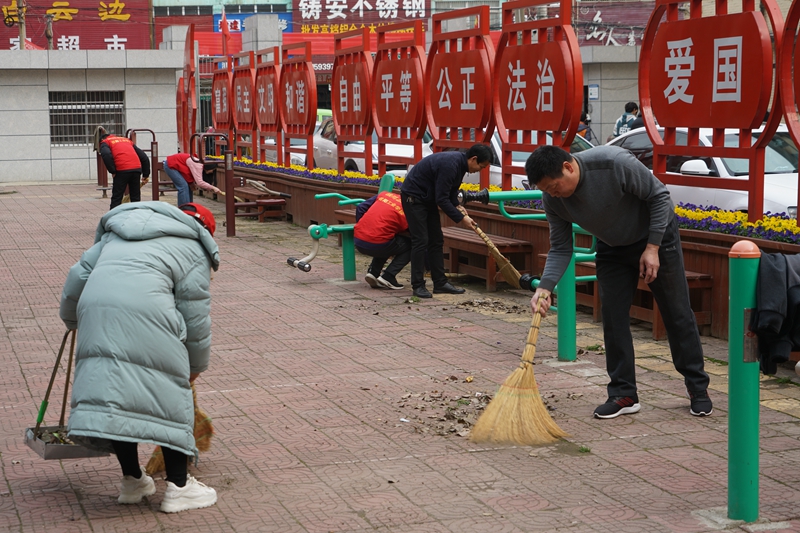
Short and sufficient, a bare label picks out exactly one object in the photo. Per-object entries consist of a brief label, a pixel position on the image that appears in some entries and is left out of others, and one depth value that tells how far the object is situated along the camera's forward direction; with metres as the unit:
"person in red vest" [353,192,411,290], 9.89
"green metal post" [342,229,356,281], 10.34
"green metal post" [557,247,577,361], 6.87
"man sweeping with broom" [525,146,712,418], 5.29
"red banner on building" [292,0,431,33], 39.66
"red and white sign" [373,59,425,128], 12.54
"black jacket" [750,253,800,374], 3.86
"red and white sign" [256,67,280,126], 18.20
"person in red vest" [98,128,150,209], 15.24
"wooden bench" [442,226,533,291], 9.72
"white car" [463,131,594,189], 13.22
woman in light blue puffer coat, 3.93
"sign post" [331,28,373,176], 14.16
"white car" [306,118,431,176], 18.36
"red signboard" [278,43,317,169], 16.42
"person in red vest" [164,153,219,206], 14.41
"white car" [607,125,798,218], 9.70
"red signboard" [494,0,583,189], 9.57
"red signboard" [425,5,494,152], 11.02
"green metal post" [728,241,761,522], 3.94
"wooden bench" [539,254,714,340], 7.50
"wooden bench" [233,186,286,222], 16.19
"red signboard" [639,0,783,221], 7.49
